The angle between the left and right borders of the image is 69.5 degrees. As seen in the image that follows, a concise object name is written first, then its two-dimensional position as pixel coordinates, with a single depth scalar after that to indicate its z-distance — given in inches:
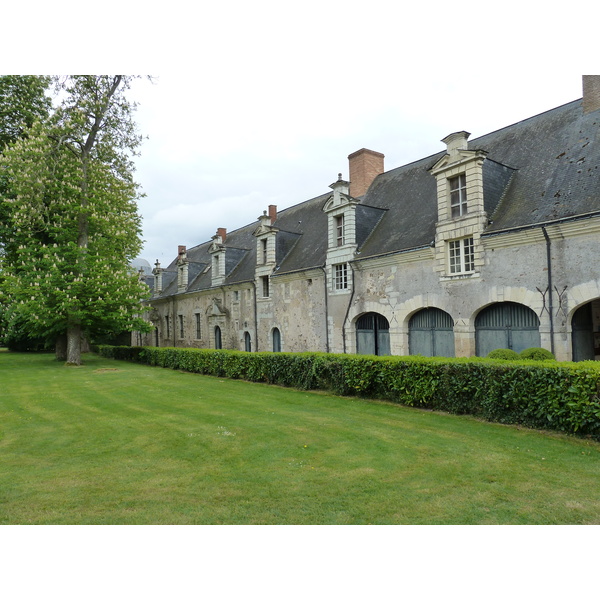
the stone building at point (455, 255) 433.7
